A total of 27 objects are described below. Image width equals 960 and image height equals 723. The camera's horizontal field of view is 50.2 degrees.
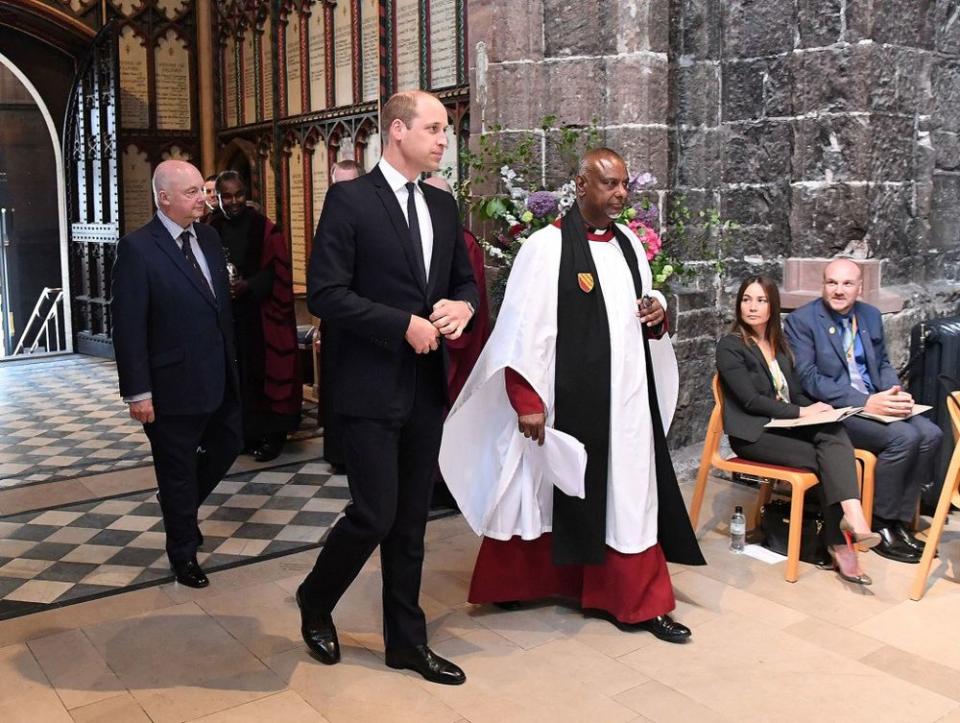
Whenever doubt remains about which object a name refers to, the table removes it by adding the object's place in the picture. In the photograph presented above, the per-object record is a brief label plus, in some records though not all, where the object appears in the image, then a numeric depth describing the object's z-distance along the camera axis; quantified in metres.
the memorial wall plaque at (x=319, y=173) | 8.67
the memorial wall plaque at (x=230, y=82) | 9.84
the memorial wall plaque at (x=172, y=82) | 10.01
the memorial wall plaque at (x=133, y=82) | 9.88
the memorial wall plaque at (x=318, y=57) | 8.54
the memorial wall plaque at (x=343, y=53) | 8.23
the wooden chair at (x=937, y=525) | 3.67
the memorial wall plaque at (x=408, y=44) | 7.28
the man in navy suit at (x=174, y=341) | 3.63
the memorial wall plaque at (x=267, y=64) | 9.21
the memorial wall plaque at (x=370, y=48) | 7.86
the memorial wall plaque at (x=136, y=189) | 10.05
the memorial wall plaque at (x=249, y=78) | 9.53
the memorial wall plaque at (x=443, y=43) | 6.92
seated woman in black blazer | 3.87
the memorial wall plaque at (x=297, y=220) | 8.99
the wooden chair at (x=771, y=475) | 3.89
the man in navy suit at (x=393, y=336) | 2.79
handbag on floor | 4.07
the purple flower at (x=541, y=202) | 4.46
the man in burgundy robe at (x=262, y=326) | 5.55
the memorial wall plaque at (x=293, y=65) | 8.91
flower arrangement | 4.47
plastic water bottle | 4.17
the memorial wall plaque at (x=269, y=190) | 9.34
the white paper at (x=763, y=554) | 4.11
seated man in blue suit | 4.16
